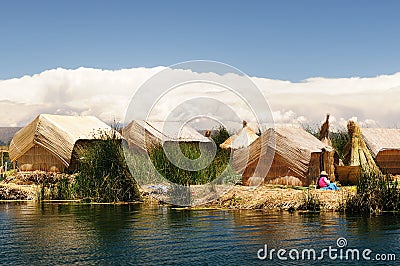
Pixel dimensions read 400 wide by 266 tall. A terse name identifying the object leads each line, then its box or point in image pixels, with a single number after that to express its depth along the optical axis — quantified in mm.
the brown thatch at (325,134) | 26312
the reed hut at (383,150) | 26828
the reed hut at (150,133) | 27812
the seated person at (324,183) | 19172
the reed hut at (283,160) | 21594
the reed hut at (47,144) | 25781
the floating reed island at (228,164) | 17438
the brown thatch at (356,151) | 24844
